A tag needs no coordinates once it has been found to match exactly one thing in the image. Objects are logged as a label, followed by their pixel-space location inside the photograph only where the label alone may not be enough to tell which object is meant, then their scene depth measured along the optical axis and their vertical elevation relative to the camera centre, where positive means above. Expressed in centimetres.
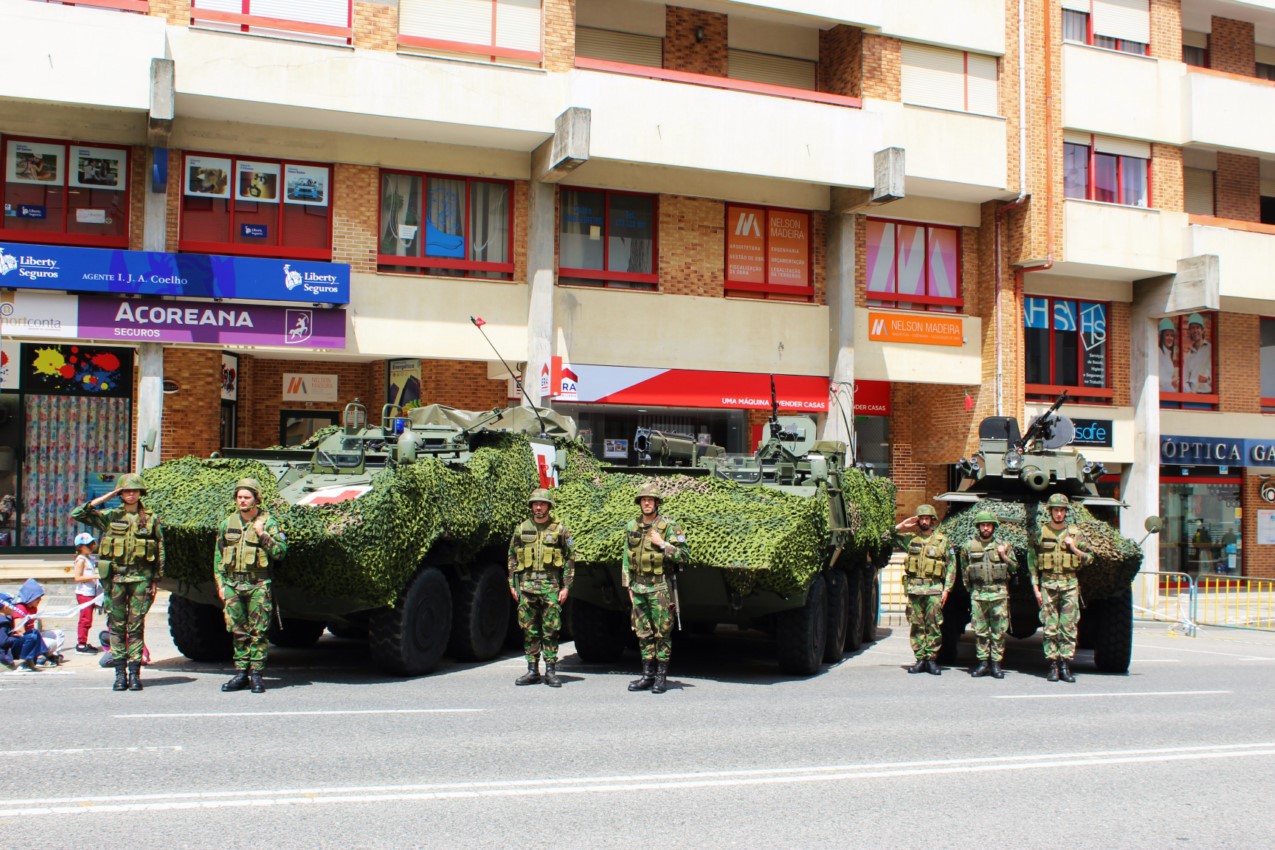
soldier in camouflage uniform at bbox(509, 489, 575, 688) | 1080 -83
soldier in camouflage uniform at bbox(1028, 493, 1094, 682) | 1236 -96
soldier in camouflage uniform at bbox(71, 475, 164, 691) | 1014 -74
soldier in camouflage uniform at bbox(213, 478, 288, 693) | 998 -77
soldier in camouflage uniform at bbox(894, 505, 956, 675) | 1275 -105
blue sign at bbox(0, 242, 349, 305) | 1811 +287
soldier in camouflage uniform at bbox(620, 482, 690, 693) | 1066 -83
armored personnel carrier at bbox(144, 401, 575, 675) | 1037 -45
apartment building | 1892 +433
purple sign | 1850 +222
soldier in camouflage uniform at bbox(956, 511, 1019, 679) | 1252 -100
